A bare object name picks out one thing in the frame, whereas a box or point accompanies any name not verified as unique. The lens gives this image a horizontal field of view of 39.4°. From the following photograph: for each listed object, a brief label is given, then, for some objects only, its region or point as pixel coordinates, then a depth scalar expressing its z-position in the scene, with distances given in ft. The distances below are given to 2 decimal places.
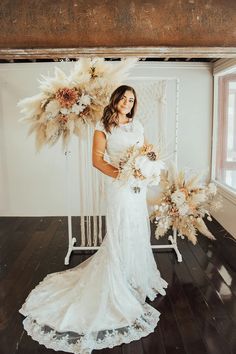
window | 14.49
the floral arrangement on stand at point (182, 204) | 8.55
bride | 7.13
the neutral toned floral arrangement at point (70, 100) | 8.64
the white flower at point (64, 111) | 9.06
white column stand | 11.53
